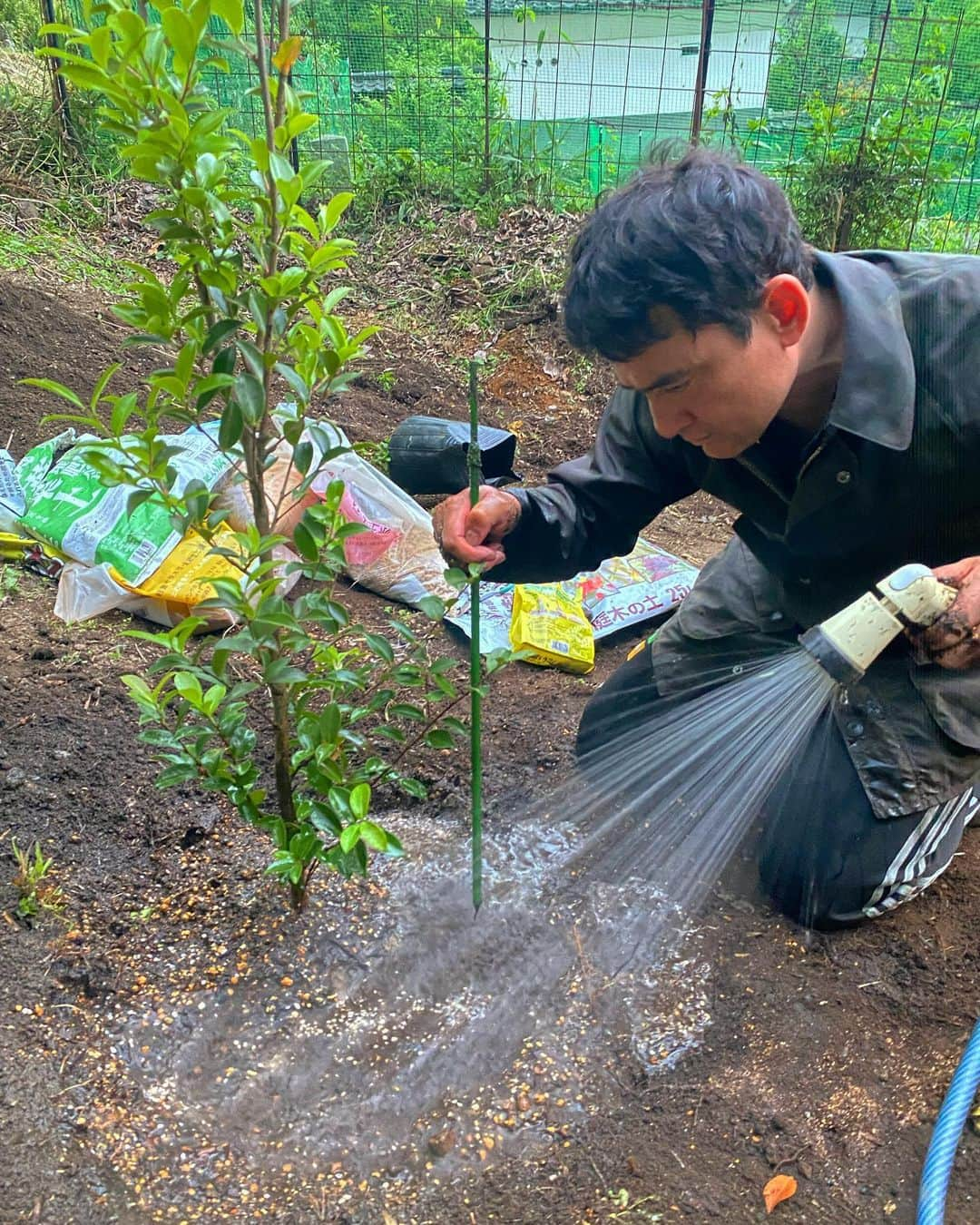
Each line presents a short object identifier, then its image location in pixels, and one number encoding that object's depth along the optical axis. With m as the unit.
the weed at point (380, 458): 3.43
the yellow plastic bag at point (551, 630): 3.02
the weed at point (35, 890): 1.97
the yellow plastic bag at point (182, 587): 2.89
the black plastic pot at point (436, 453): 2.63
